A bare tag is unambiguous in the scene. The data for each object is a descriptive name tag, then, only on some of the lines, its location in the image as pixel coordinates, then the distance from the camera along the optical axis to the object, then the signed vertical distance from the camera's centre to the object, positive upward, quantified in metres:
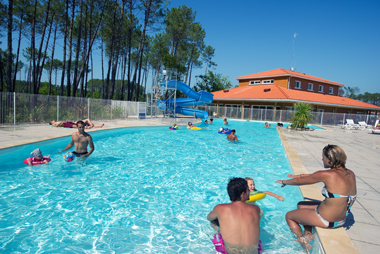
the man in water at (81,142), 6.65 -1.16
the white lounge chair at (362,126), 21.18 -0.41
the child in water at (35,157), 6.28 -1.59
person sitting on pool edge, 2.64 -0.86
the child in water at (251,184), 3.99 -1.23
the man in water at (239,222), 2.42 -1.17
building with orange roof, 27.31 +3.01
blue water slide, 22.16 +0.94
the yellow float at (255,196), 4.00 -1.45
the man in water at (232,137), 11.73 -1.22
